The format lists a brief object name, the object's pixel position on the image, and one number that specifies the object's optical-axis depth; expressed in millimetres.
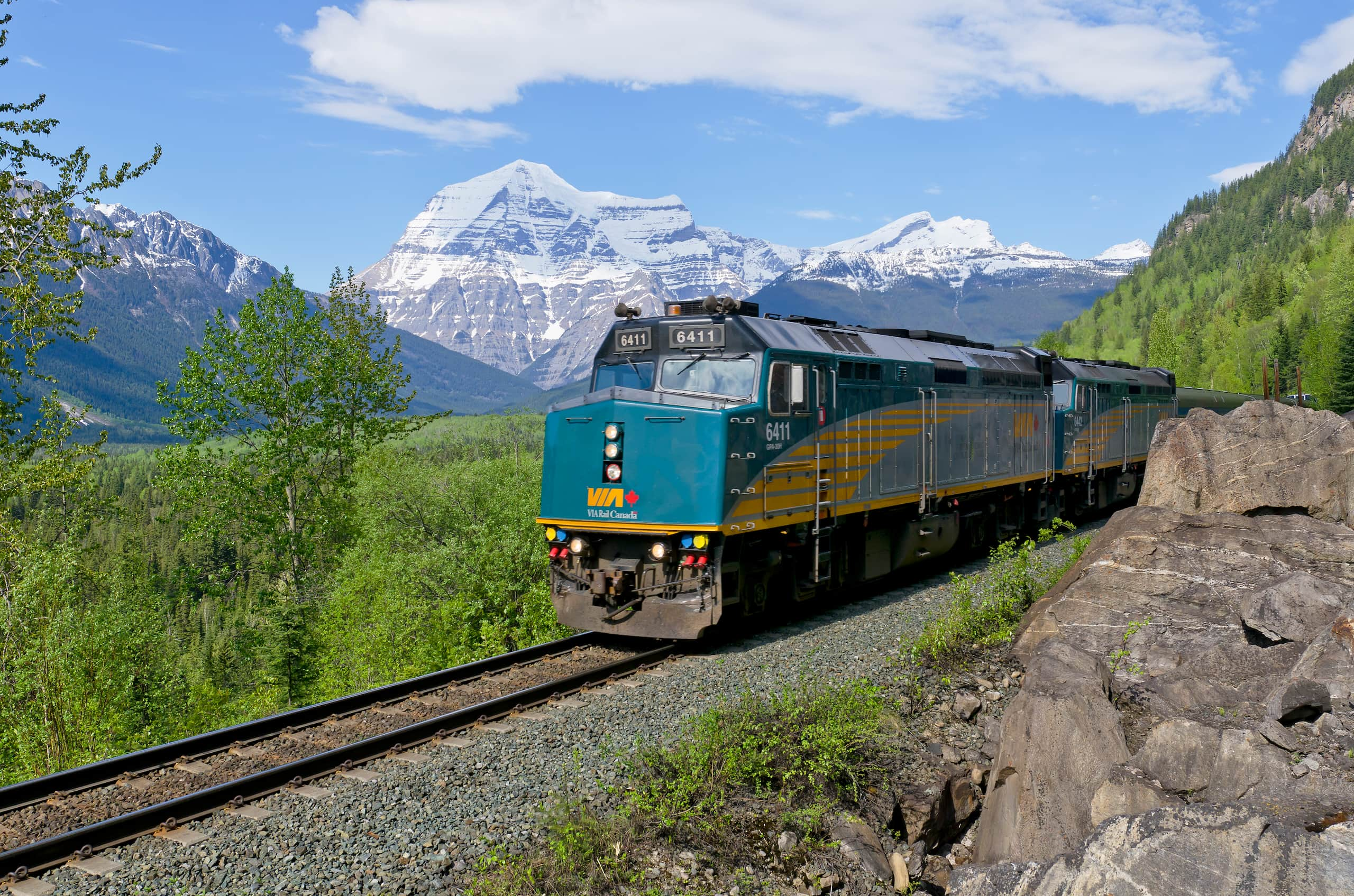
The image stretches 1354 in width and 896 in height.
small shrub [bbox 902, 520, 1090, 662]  12211
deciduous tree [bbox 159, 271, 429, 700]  33469
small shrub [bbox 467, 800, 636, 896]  6461
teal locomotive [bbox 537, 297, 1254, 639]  12391
